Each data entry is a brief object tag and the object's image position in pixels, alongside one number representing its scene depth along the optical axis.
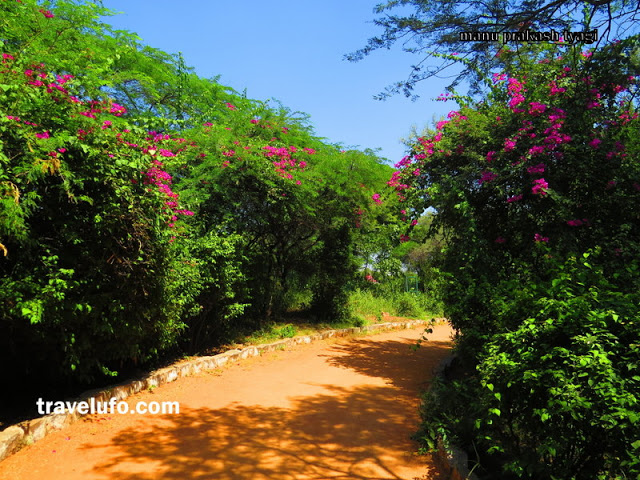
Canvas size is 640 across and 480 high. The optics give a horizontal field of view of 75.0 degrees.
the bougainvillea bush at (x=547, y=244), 2.57
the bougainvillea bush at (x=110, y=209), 4.16
